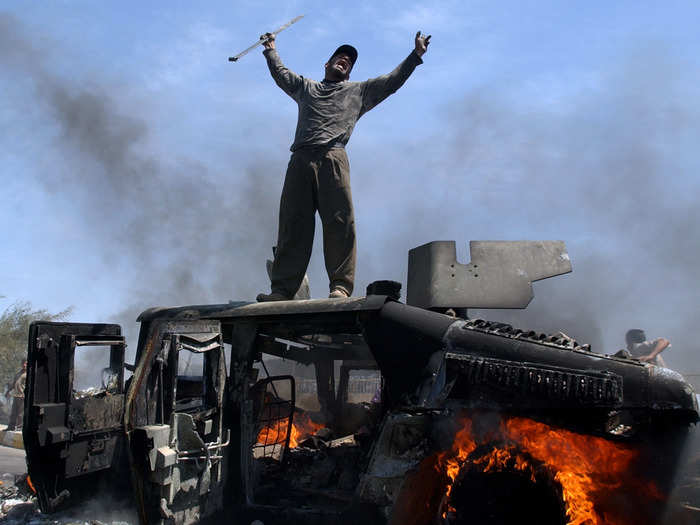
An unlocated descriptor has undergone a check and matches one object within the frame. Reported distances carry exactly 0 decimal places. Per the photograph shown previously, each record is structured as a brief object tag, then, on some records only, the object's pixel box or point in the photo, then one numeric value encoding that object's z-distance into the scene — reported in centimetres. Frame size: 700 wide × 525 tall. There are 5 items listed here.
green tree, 2344
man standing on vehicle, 539
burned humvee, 317
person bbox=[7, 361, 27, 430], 1305
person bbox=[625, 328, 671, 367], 753
